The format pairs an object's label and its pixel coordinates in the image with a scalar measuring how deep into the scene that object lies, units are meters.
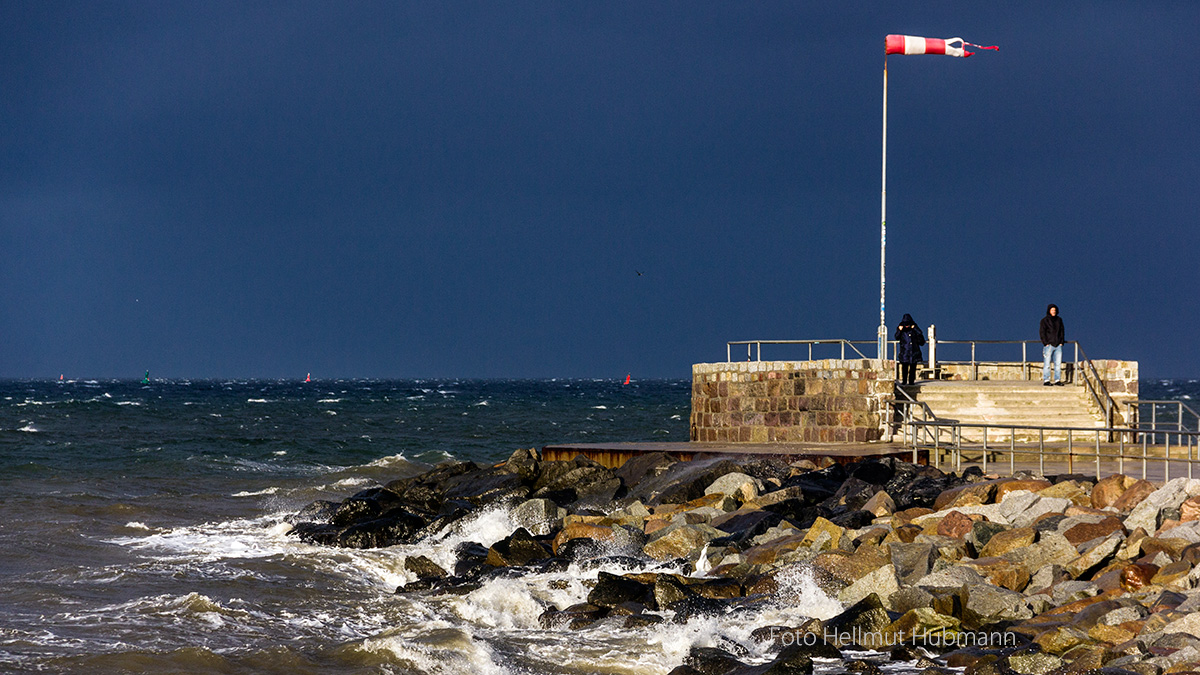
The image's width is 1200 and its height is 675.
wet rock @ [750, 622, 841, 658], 8.47
